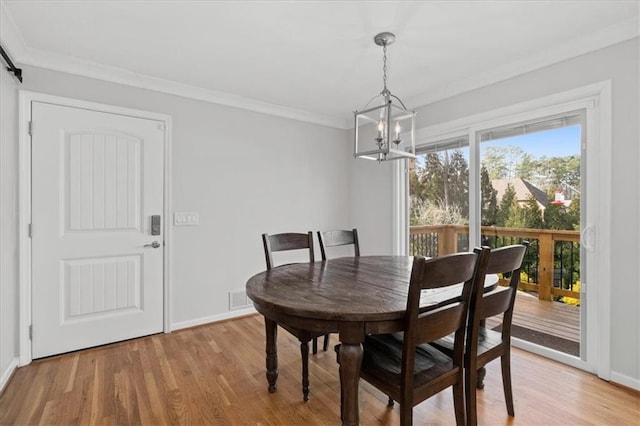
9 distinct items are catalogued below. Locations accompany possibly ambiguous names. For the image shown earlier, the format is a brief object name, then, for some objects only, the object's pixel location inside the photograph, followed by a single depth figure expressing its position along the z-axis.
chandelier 1.83
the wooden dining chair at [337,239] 2.67
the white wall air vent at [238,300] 3.39
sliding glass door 2.40
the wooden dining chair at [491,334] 1.49
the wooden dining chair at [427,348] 1.27
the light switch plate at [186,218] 3.04
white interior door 2.47
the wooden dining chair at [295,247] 1.93
